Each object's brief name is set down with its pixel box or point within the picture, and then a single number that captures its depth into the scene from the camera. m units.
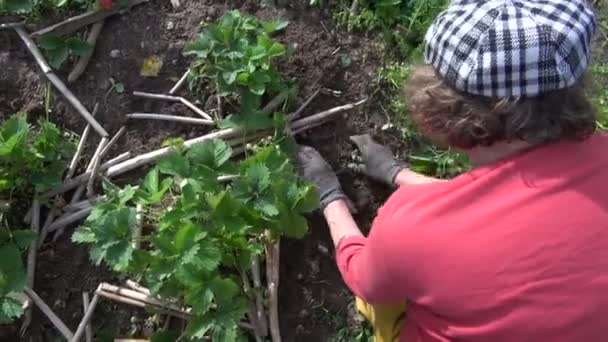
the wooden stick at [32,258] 2.46
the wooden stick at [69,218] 2.52
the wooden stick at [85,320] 2.42
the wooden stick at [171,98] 2.62
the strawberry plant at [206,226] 2.17
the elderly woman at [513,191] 1.47
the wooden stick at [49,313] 2.44
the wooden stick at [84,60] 2.68
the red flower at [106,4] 2.70
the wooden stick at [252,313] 2.37
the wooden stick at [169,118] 2.59
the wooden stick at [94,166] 2.55
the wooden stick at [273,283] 2.38
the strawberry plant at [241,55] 2.39
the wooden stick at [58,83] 2.62
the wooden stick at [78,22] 2.70
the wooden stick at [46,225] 2.53
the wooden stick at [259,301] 2.38
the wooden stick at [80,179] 2.55
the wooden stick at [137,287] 2.42
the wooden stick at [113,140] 2.60
